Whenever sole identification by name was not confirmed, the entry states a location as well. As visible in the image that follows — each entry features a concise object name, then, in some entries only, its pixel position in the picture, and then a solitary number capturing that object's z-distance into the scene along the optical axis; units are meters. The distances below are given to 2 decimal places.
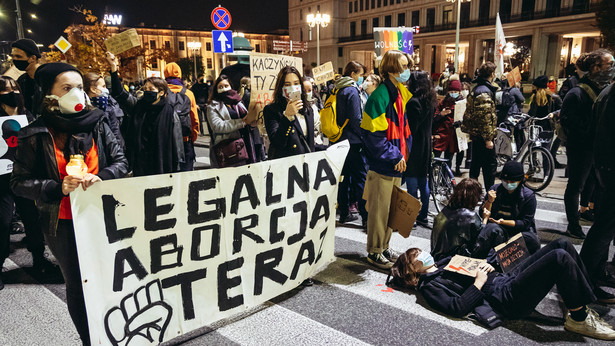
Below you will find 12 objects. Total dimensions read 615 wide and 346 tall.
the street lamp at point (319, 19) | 35.94
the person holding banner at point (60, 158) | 2.56
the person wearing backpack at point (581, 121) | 4.97
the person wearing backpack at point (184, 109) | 6.20
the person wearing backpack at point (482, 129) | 6.50
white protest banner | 2.69
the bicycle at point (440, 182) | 6.77
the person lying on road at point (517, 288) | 3.27
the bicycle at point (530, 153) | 7.70
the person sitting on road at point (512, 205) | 4.36
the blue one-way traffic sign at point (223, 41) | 10.50
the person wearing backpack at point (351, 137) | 5.96
